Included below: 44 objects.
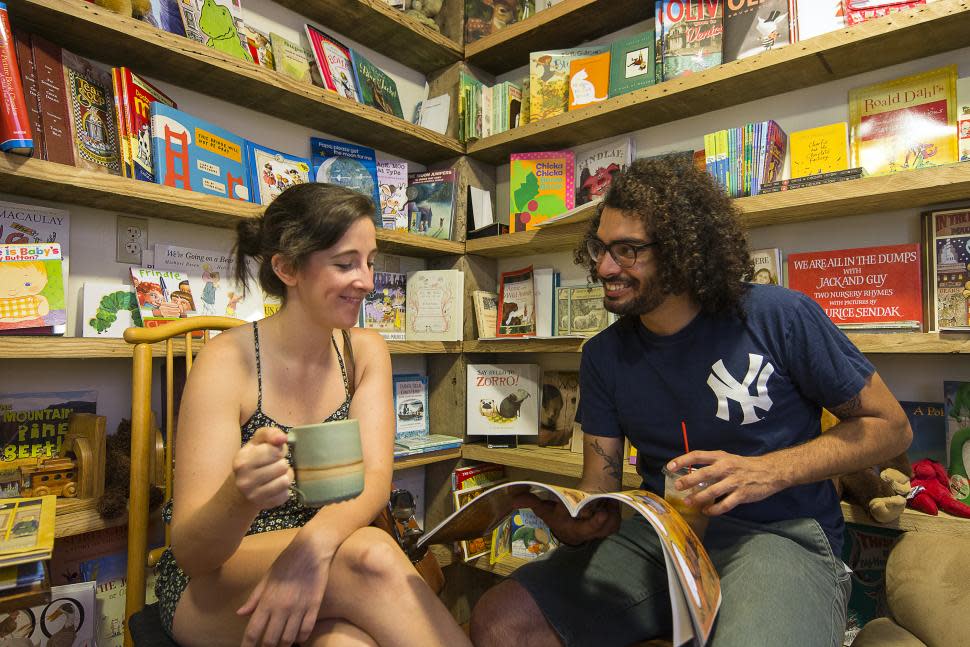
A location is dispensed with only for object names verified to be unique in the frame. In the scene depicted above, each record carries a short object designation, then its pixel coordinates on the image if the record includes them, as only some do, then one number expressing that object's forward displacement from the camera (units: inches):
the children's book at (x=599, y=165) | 86.3
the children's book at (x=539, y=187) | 90.6
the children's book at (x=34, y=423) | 59.7
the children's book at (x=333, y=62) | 83.1
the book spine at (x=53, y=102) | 57.8
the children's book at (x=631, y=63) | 79.9
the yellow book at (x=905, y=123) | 62.2
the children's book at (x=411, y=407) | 95.3
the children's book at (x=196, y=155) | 65.1
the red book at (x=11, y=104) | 50.8
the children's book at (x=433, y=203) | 96.7
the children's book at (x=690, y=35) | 73.4
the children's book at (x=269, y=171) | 77.0
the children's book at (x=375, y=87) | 89.0
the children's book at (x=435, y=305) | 92.0
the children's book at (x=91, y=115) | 61.0
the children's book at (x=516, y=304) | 92.4
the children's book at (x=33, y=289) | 55.7
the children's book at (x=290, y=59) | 79.8
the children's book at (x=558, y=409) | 88.8
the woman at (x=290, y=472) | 34.2
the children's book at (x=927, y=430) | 61.9
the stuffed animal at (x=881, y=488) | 55.4
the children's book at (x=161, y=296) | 67.2
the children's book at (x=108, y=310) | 64.2
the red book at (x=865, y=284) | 62.7
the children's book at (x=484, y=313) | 94.6
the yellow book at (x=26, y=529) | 44.5
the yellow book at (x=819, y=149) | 68.3
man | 41.0
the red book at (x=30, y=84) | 56.7
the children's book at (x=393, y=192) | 92.9
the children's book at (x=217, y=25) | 69.0
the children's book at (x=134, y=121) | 62.5
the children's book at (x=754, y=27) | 68.5
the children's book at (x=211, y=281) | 71.7
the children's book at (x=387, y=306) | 92.1
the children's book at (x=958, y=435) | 57.9
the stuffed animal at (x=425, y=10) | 95.3
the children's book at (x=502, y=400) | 91.9
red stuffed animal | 56.1
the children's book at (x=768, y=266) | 70.8
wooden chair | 54.6
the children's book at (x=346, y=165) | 87.8
